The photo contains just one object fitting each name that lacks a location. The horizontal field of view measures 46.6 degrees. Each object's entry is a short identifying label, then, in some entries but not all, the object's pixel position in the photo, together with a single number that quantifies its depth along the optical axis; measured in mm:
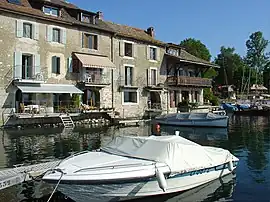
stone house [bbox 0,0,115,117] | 28859
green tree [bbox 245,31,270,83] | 93562
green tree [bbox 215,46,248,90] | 85000
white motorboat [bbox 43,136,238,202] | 8180
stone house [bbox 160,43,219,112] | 43438
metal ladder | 29225
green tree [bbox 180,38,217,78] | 67875
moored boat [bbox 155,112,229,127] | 29414
